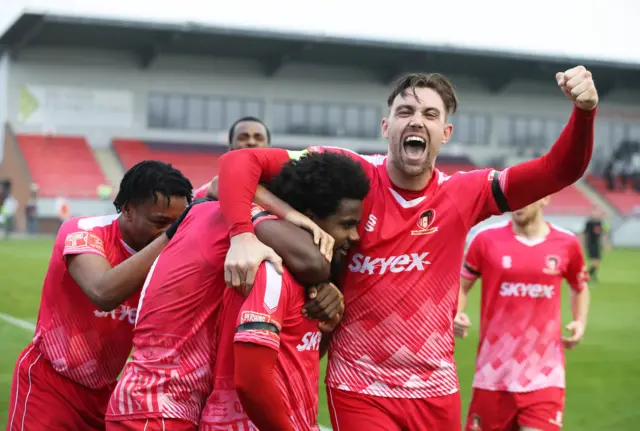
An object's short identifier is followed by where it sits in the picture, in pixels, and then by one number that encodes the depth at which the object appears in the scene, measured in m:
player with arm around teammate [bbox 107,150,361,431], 5.89
